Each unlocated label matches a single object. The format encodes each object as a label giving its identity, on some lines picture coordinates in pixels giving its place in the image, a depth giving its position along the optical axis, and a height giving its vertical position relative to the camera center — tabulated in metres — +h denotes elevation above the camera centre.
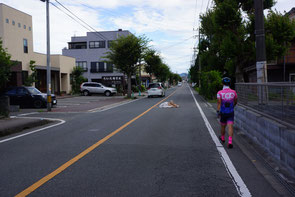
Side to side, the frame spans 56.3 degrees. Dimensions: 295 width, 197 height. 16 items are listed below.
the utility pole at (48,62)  16.52 +1.79
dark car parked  18.86 -0.39
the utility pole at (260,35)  9.58 +1.88
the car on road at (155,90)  30.81 +0.06
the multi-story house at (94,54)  52.91 +7.24
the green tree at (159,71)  60.41 +4.52
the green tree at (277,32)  18.27 +3.81
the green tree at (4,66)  15.13 +1.54
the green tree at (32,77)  25.37 +1.46
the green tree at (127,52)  29.95 +4.22
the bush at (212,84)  23.50 +0.48
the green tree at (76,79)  36.81 +1.70
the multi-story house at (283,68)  24.35 +1.98
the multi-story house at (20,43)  23.81 +4.52
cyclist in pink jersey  6.68 -0.35
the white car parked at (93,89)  35.97 +0.32
